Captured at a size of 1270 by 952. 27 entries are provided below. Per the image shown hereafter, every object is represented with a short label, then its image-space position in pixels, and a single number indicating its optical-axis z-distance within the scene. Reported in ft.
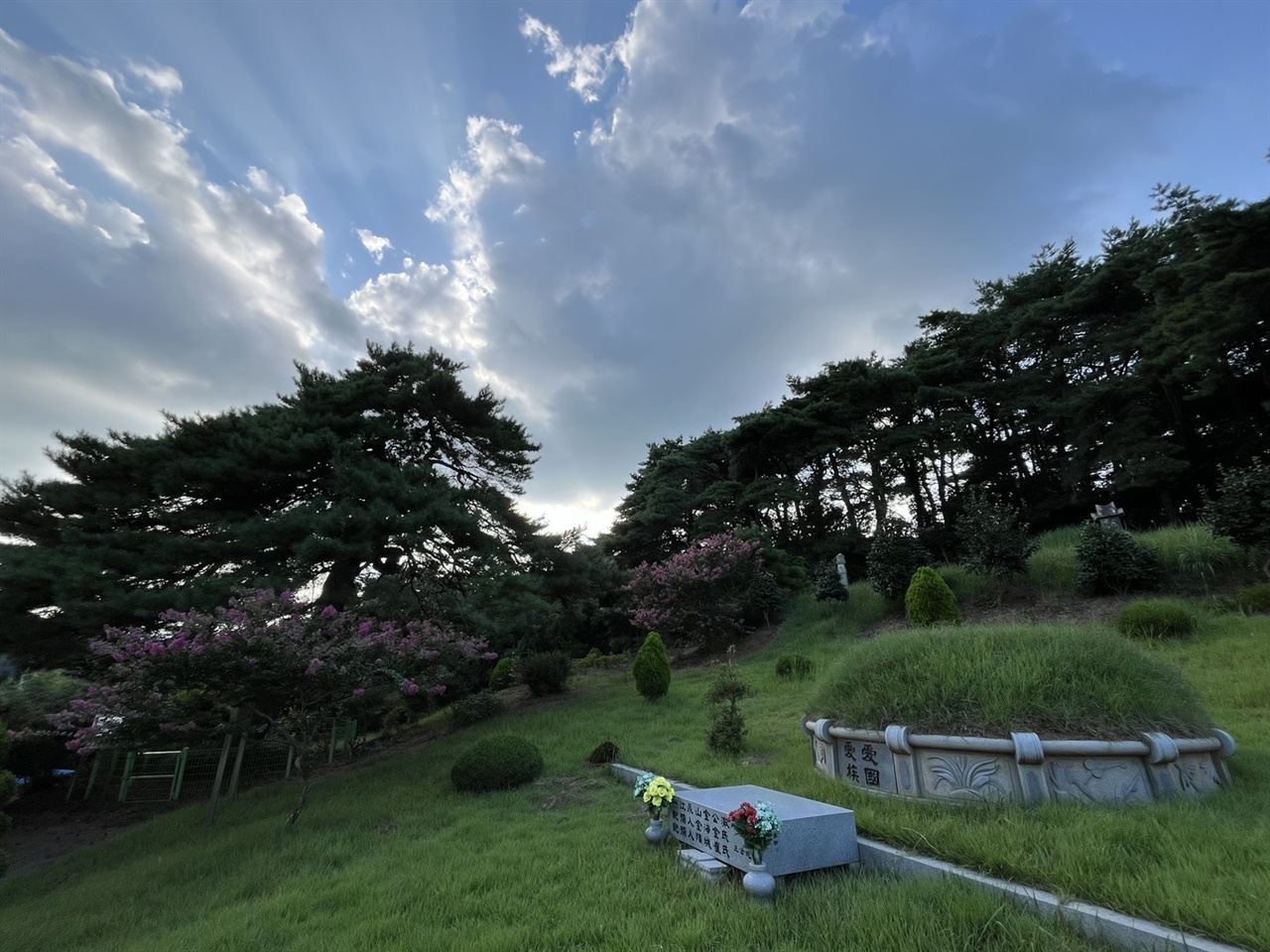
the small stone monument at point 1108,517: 36.49
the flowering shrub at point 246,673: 22.47
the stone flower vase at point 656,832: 14.64
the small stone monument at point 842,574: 51.94
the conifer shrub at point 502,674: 54.75
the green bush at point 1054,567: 38.24
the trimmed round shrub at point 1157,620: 27.32
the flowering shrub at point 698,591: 50.16
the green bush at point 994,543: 39.29
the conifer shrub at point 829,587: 51.19
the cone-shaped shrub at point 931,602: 37.09
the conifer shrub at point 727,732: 23.02
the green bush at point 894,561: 45.98
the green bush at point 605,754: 25.57
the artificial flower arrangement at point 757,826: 10.85
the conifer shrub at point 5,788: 22.50
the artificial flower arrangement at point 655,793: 14.38
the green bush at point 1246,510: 28.89
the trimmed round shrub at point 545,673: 45.88
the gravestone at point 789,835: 11.36
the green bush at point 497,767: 23.66
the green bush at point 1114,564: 33.86
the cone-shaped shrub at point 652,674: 37.22
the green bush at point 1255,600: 27.73
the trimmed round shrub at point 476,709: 40.37
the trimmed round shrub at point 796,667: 35.99
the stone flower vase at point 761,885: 10.57
